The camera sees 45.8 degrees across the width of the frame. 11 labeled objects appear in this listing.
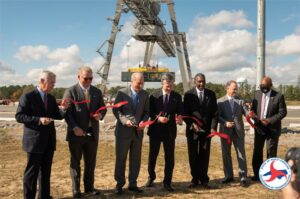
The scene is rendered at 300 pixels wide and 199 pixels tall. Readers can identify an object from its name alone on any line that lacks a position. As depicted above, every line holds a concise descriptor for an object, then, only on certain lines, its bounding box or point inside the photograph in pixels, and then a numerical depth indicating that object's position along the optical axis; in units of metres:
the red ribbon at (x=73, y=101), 5.13
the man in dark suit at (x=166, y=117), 5.80
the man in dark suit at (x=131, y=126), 5.57
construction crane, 30.28
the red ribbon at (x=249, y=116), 6.18
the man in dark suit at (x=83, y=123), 5.26
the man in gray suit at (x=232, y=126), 6.22
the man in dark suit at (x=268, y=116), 6.27
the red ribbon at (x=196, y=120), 5.93
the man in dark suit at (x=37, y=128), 4.69
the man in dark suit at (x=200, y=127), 5.98
